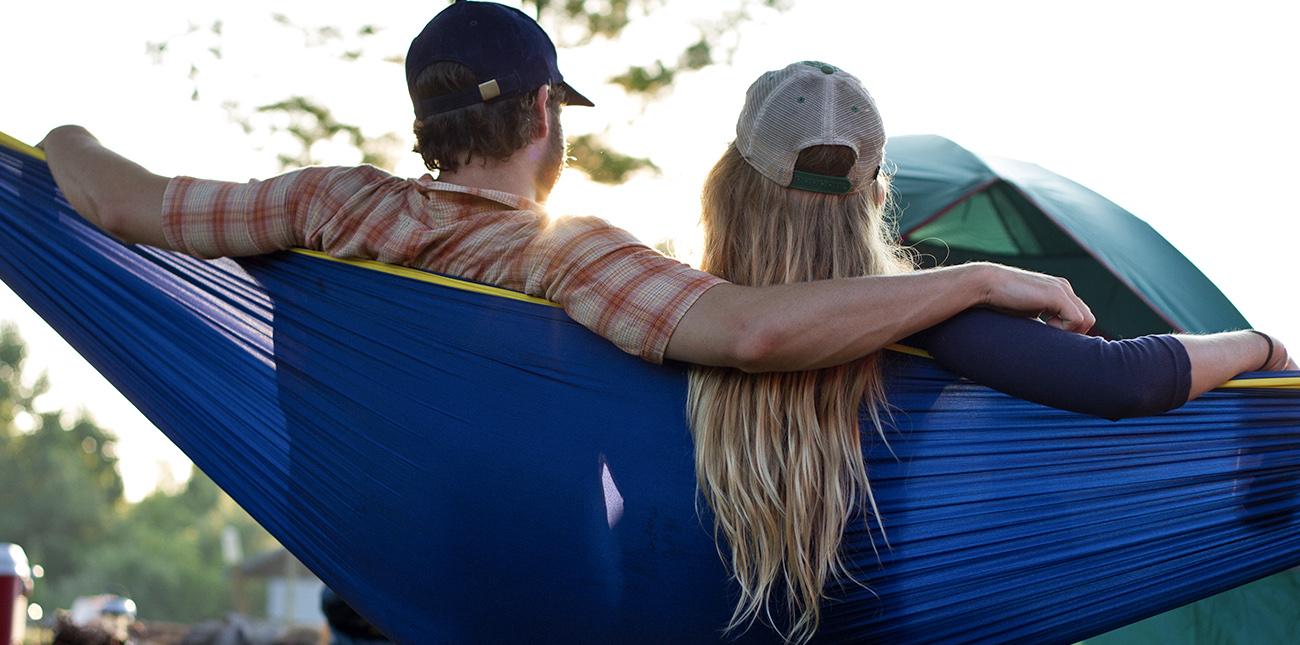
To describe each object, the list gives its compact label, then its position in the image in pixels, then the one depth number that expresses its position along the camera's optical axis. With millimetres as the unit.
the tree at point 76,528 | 36375
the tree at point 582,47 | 7074
